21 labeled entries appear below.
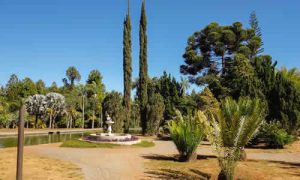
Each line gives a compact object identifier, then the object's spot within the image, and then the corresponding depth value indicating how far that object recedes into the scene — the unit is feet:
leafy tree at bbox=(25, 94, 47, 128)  144.00
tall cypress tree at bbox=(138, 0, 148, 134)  92.34
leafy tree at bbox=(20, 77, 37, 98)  162.40
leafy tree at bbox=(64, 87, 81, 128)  153.79
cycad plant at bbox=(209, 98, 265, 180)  24.86
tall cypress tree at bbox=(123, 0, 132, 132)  95.00
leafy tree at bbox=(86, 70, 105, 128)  158.84
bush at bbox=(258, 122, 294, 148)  56.76
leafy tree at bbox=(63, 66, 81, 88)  242.98
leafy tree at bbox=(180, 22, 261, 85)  104.17
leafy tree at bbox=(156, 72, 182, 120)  103.94
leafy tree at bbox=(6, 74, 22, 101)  158.06
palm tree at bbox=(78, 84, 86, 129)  167.20
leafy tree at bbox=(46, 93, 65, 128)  144.69
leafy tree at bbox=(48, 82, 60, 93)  181.05
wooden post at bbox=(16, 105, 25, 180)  14.12
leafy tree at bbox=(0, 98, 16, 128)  133.01
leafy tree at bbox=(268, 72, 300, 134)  60.67
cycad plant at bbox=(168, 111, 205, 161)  39.25
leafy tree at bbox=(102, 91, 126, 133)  77.10
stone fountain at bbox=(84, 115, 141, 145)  59.81
